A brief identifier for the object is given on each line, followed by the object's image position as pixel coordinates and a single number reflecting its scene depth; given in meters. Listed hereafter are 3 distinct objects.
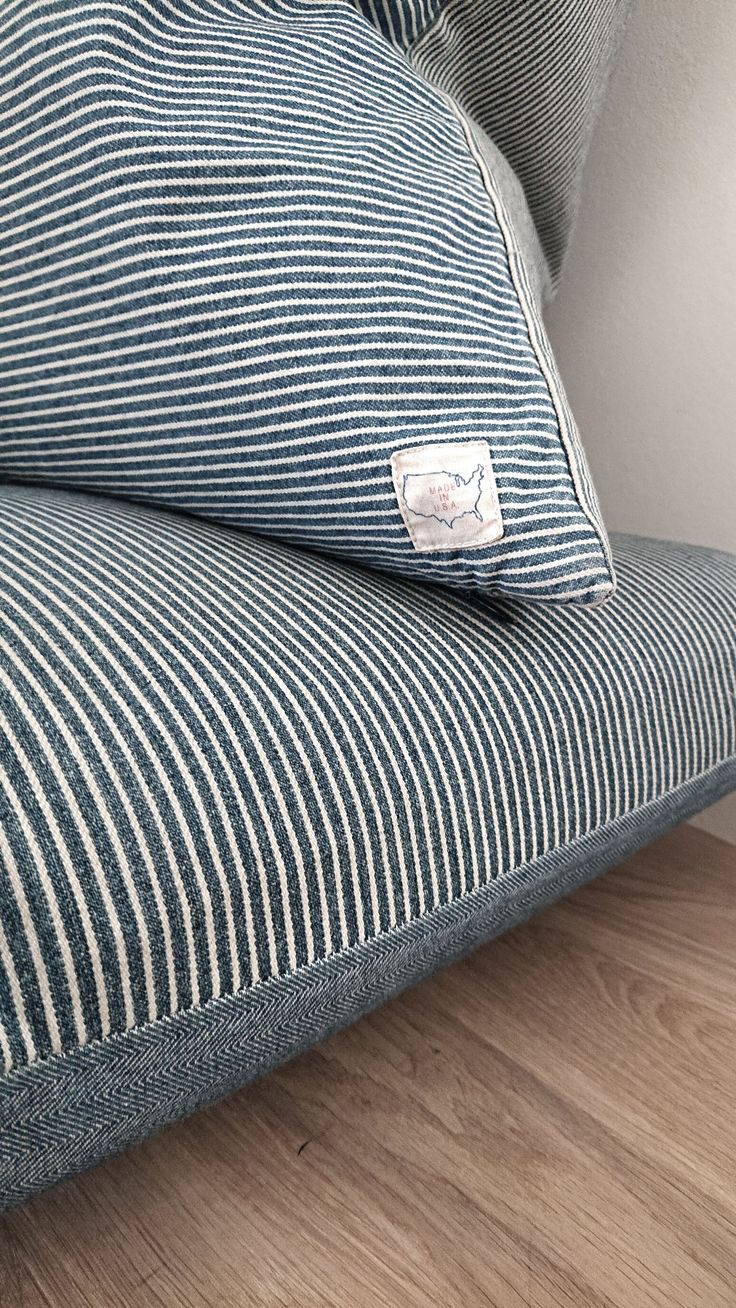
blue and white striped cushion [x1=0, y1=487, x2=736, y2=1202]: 0.31
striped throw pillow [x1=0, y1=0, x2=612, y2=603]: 0.43
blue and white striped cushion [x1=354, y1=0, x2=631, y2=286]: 0.63
